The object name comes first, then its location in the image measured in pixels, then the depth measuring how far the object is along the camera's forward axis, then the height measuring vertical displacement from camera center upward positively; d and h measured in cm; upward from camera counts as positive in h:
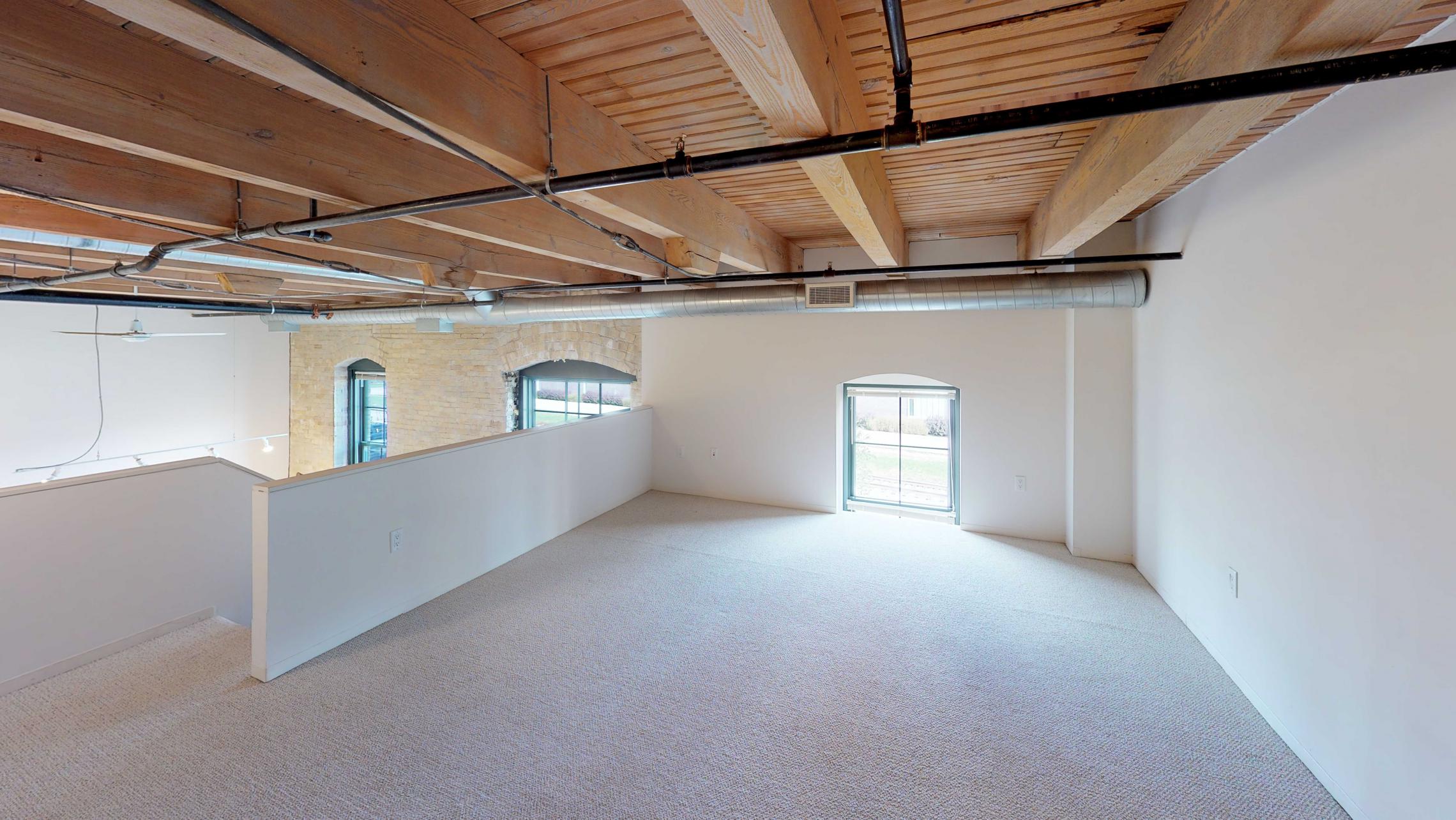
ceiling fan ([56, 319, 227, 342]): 457 +72
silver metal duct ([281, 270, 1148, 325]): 349 +91
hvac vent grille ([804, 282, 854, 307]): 390 +91
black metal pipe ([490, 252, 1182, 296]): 260 +80
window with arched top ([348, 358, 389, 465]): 774 -3
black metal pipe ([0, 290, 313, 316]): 406 +94
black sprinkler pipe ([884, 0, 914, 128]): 95 +72
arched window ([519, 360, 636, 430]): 631 +27
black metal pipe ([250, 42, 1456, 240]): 89 +61
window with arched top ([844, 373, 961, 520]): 479 -31
